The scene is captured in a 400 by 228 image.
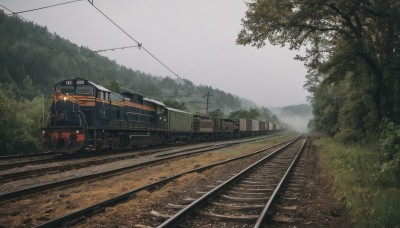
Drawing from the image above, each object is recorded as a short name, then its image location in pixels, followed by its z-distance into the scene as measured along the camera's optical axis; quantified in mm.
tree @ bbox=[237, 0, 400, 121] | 15773
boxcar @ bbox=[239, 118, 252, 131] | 57438
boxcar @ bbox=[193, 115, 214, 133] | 40281
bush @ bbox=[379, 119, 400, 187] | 8477
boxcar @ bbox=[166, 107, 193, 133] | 31188
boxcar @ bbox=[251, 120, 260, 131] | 65312
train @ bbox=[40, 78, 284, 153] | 16938
